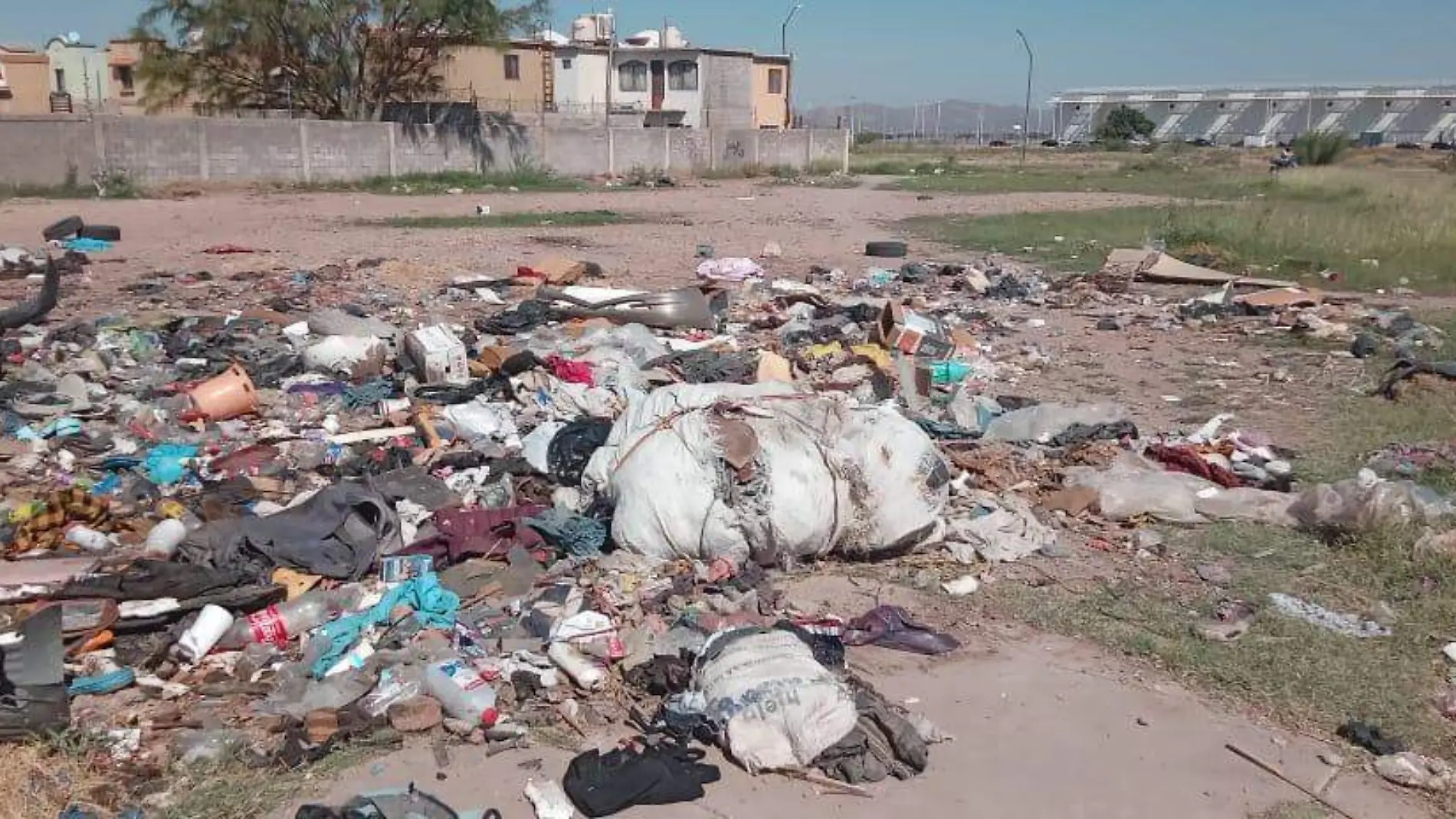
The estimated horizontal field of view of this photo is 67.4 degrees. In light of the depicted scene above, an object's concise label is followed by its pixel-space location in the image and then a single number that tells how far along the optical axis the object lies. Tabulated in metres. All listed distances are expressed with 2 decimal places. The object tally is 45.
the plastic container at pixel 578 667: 3.62
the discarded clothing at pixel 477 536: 4.59
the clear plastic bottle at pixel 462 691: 3.42
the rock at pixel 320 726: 3.29
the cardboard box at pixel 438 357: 7.23
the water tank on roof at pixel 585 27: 51.34
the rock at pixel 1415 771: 3.16
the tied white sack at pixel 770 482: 4.42
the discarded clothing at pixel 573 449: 5.43
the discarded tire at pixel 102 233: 14.82
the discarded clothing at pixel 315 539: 4.41
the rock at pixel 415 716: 3.35
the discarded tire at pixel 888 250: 15.13
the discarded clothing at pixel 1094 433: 6.25
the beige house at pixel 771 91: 50.72
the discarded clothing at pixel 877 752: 3.16
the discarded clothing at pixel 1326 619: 4.07
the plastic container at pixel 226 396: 6.56
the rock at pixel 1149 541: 4.86
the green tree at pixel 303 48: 27.59
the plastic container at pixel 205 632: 3.78
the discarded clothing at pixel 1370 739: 3.32
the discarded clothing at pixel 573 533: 4.61
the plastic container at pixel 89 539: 4.70
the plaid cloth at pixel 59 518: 4.72
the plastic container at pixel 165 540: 4.54
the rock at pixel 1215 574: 4.50
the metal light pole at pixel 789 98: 51.41
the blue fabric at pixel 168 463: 5.61
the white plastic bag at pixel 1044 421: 6.39
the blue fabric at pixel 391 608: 3.88
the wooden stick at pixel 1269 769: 3.09
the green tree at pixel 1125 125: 70.12
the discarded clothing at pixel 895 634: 3.97
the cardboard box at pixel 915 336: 8.20
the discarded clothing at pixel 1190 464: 5.63
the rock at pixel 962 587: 4.42
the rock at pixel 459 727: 3.34
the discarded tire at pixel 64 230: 14.45
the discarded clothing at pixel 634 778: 2.99
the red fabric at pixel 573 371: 7.09
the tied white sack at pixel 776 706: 3.17
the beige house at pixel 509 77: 39.56
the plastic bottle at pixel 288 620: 3.92
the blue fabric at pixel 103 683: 3.56
